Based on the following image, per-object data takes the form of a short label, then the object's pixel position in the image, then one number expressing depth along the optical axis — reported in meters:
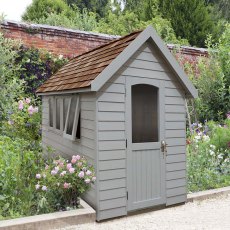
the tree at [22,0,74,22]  26.23
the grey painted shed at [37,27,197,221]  4.99
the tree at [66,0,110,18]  36.38
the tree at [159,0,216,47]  24.17
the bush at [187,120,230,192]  6.80
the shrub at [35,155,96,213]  5.00
